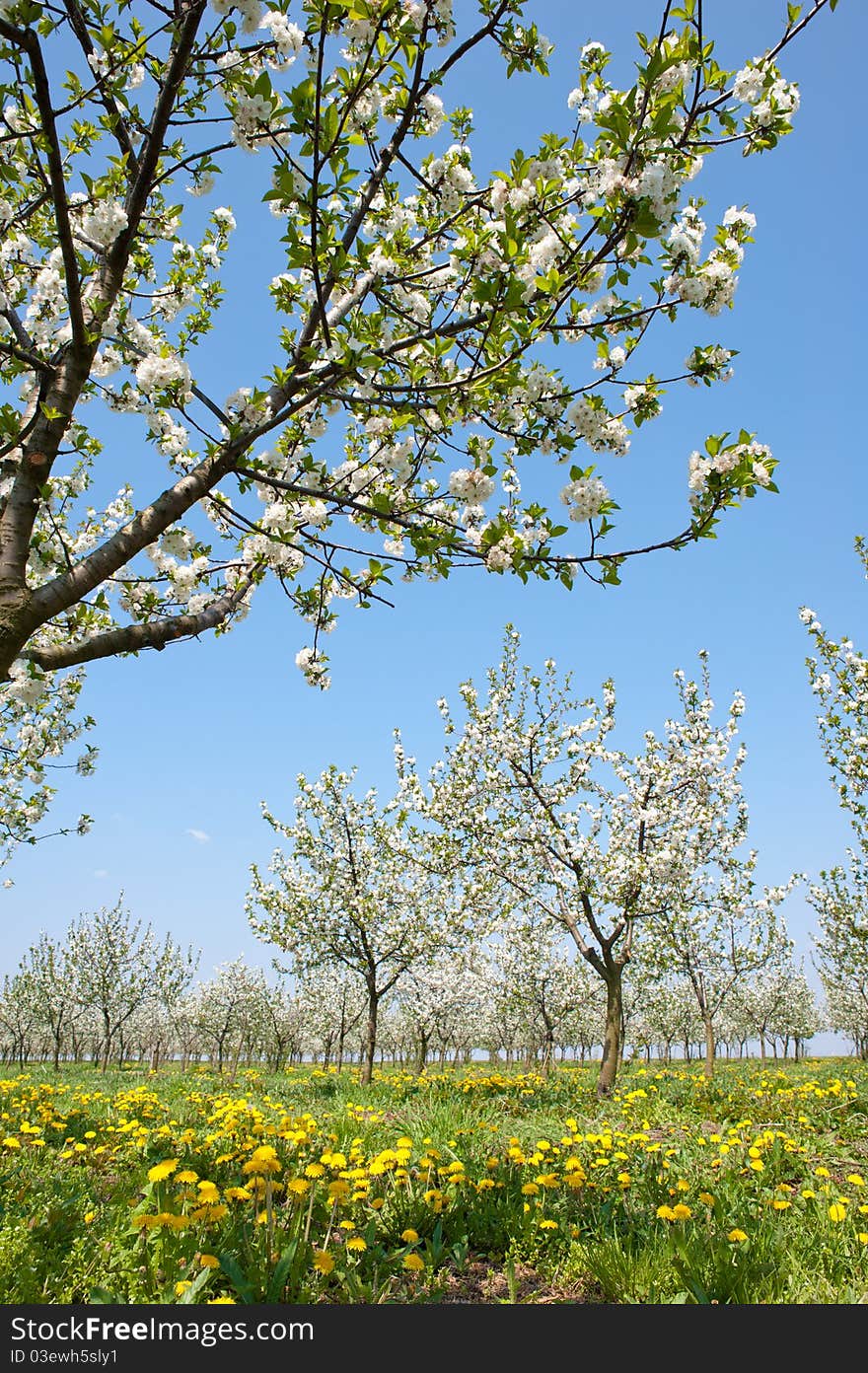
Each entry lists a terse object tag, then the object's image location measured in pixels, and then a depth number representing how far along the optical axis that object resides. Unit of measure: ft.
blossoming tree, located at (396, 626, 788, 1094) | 36.81
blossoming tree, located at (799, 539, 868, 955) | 33.53
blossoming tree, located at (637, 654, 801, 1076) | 39.05
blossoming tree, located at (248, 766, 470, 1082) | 48.98
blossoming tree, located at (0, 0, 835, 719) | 8.95
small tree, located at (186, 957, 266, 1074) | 132.26
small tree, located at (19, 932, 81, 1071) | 108.99
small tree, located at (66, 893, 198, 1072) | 97.14
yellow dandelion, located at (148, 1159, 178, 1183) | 10.20
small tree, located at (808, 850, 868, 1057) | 47.70
